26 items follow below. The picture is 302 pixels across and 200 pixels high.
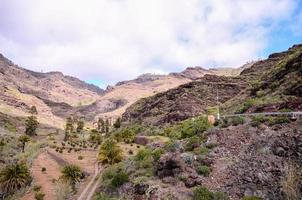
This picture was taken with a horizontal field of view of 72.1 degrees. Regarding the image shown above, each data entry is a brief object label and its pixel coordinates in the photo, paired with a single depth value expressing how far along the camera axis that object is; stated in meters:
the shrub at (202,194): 16.90
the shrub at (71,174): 32.60
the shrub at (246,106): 31.07
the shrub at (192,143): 22.62
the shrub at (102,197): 21.73
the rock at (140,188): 20.04
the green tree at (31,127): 77.51
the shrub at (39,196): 29.98
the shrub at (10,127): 88.39
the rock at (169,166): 20.12
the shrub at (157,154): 23.16
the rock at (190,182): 18.61
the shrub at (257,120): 21.30
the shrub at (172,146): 24.13
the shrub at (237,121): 23.14
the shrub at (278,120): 19.95
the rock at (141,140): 43.77
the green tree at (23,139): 57.60
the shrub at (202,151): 20.88
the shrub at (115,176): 22.95
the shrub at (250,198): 15.92
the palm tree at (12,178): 32.64
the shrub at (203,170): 19.04
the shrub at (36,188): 32.75
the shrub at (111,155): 35.98
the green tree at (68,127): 70.74
